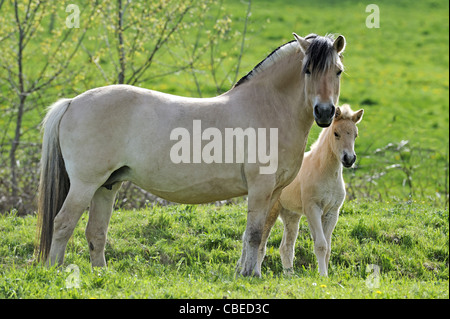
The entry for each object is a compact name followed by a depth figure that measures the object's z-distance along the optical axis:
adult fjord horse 11.55
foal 13.18
